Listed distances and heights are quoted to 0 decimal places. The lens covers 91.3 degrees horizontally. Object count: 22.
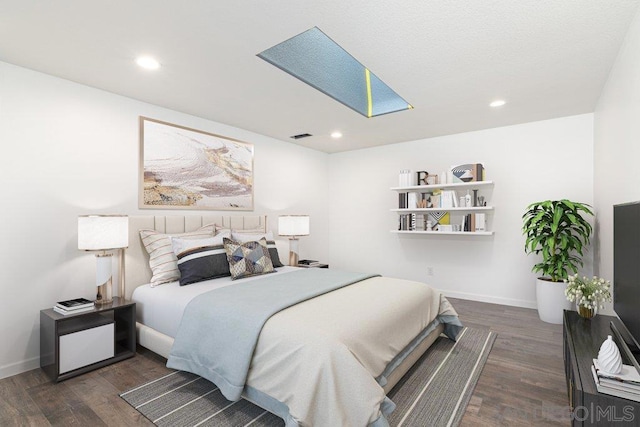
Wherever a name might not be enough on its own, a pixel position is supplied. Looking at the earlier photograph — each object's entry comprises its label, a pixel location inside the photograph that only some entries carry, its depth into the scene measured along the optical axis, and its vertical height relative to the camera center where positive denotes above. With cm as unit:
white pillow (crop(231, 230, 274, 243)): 345 -26
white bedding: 240 -71
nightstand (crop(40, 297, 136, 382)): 226 -96
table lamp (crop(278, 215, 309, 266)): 430 -21
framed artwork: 324 +52
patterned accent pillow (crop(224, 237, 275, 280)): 299 -45
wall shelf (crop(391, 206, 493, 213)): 408 +5
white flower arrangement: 218 -56
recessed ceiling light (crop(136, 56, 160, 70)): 234 +117
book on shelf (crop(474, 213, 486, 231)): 412 -12
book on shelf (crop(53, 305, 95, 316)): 235 -73
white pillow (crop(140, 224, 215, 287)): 288 -41
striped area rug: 182 -120
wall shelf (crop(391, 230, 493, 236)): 409 -27
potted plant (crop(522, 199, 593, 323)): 333 -34
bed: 151 -76
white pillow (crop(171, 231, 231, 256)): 296 -29
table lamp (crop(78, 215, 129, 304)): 246 -20
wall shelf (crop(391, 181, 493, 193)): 415 +38
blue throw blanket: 178 -71
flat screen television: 146 -30
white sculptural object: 138 -66
